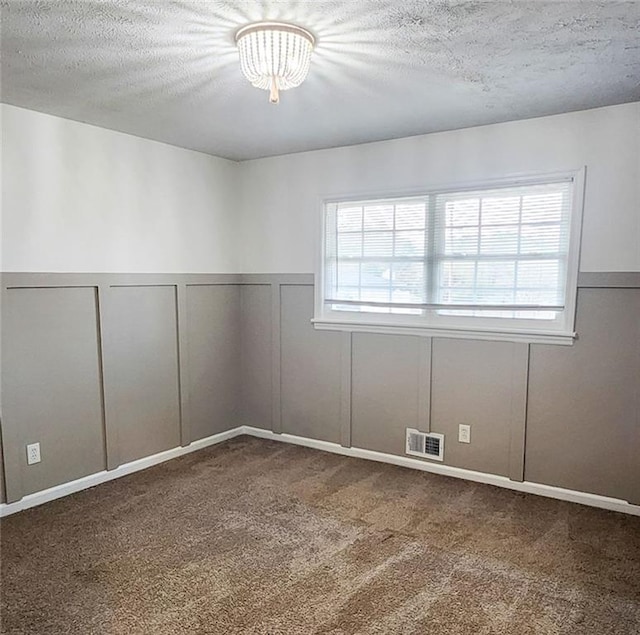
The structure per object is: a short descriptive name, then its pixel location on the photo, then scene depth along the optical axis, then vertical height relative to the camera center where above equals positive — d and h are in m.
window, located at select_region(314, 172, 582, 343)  3.14 +0.02
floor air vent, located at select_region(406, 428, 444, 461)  3.60 -1.28
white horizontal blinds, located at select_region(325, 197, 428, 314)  3.63 +0.07
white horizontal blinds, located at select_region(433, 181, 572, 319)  3.14 +0.10
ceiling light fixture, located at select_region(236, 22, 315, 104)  1.93 +0.82
